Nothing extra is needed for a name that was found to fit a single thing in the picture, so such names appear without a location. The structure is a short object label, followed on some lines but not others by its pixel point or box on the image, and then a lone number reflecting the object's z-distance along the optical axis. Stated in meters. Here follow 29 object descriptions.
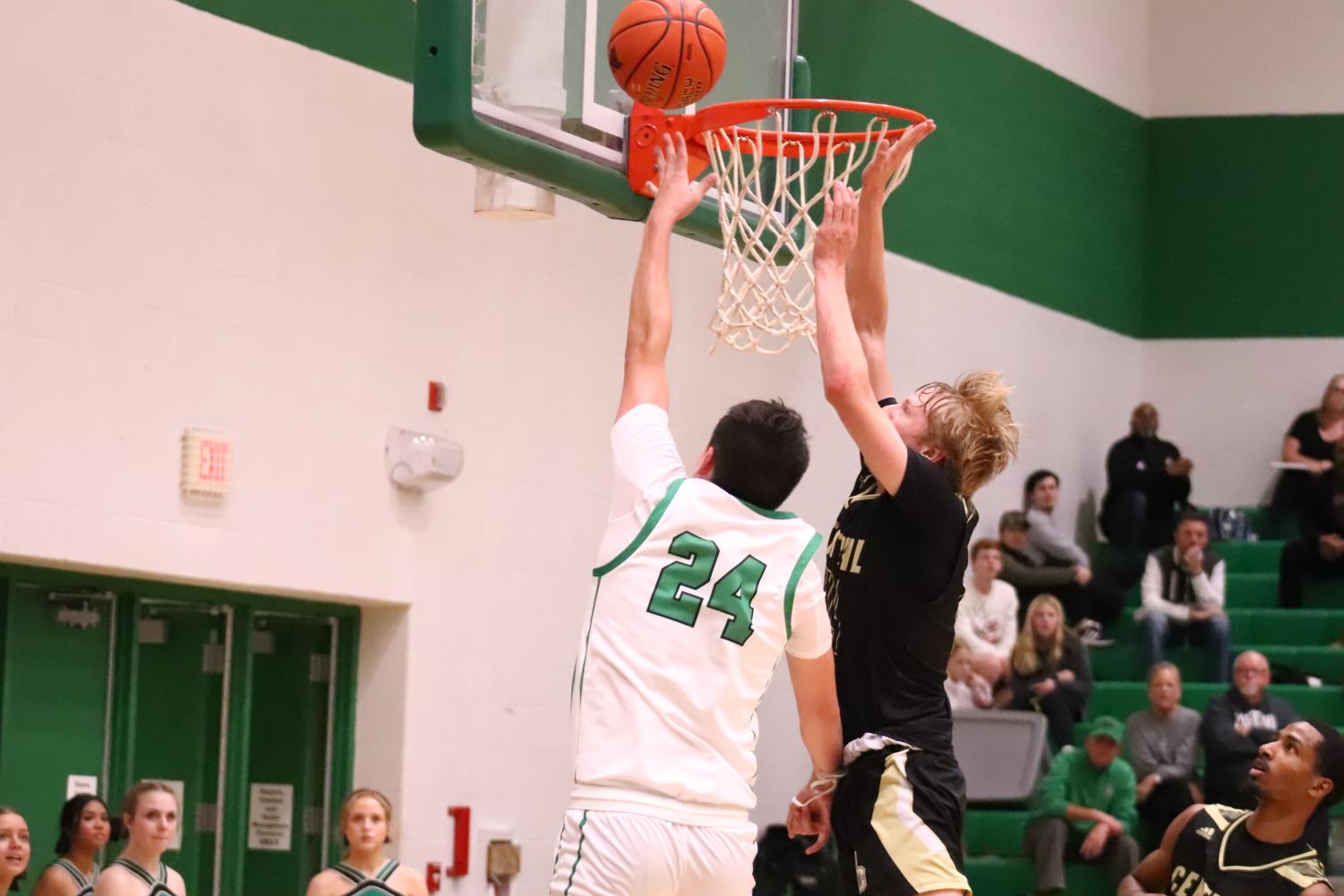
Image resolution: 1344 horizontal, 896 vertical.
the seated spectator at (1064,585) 24.68
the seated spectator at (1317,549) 25.92
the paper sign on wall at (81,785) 15.73
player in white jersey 7.68
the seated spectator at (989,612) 23.27
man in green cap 20.67
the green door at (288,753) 17.54
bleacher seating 21.63
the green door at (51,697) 15.39
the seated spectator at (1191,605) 24.81
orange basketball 11.15
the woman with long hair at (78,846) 14.73
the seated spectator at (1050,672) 22.96
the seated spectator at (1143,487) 26.82
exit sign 15.73
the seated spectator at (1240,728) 21.06
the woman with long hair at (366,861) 15.84
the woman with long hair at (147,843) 14.54
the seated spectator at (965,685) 22.78
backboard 10.74
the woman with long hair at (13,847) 13.81
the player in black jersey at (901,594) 8.71
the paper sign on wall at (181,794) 16.72
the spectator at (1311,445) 26.88
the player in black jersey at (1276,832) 12.45
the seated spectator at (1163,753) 21.45
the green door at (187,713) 16.55
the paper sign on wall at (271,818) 17.55
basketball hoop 11.54
